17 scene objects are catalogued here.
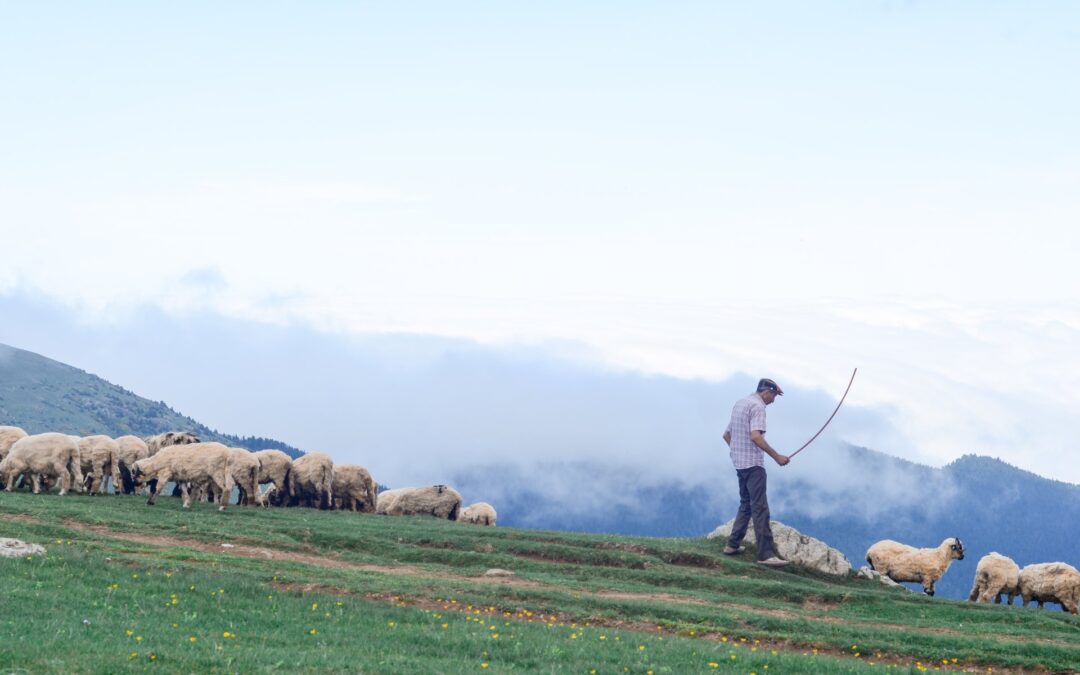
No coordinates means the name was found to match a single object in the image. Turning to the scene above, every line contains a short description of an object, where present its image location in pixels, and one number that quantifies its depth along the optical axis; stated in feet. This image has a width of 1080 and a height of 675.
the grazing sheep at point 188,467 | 112.88
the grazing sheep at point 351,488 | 142.51
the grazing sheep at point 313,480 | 137.18
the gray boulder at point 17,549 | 68.13
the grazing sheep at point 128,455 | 127.44
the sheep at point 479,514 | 157.87
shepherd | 98.99
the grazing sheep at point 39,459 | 113.50
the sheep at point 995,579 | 112.57
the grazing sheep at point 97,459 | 121.39
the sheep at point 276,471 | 136.87
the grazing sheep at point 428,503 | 151.64
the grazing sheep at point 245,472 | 122.93
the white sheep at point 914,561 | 116.47
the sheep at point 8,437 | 129.98
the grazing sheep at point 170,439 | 139.33
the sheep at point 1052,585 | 111.55
